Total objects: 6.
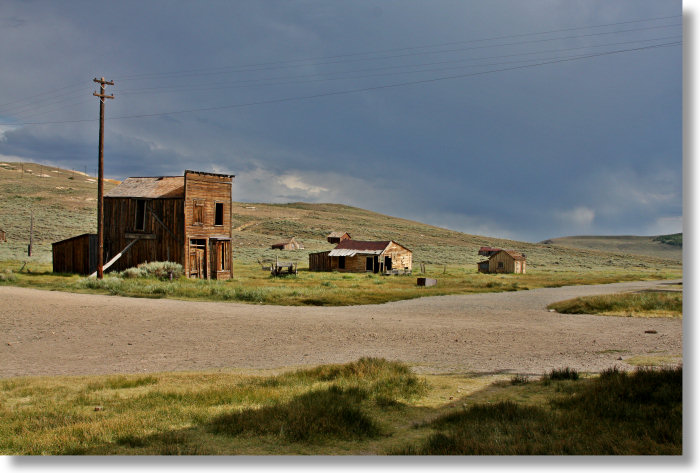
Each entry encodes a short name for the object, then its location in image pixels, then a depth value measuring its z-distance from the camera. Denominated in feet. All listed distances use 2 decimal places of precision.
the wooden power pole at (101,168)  92.38
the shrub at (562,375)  27.35
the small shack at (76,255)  112.68
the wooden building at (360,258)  174.50
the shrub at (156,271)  102.63
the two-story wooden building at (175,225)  112.98
